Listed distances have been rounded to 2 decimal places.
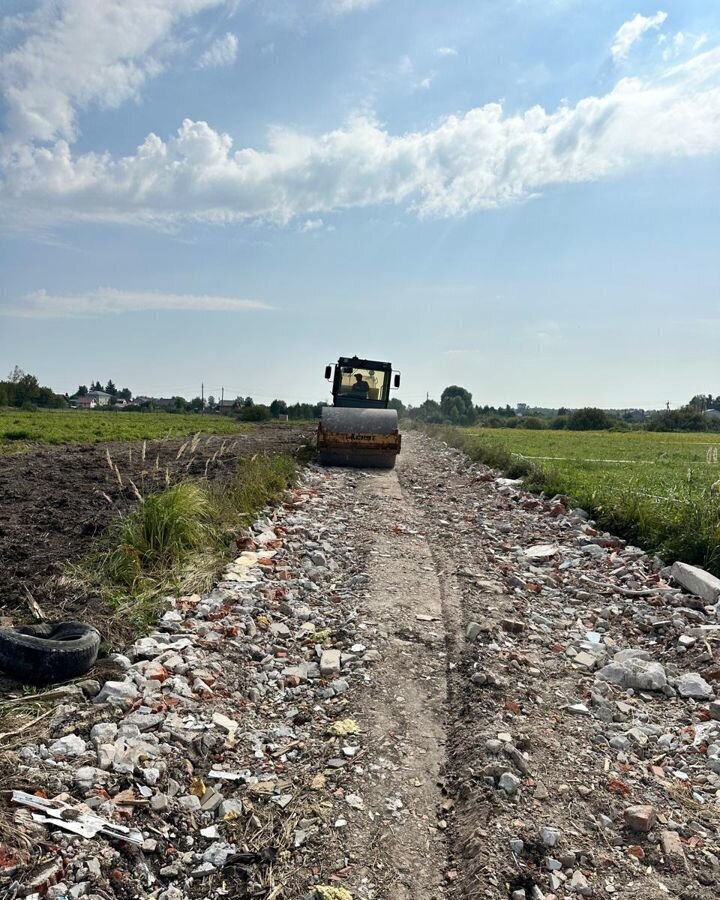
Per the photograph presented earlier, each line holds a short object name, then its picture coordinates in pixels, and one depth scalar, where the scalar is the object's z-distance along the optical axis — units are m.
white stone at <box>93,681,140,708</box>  3.89
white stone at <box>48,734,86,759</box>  3.32
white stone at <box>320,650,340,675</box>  4.79
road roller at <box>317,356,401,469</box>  15.73
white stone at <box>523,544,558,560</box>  8.22
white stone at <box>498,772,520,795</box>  3.39
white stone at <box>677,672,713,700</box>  4.70
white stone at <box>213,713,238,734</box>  3.95
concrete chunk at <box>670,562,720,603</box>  6.40
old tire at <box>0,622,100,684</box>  4.00
